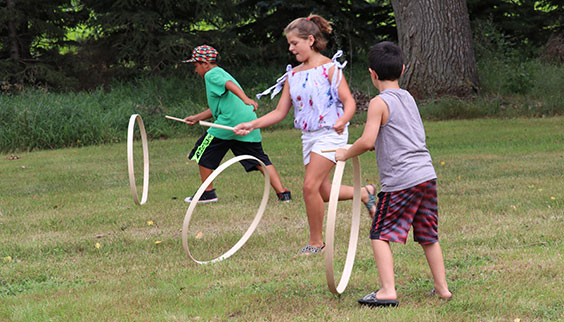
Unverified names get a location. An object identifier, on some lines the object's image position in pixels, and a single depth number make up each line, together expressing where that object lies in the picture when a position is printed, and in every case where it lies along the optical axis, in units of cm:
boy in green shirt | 1422
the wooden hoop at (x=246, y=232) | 925
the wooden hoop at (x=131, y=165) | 1323
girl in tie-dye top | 990
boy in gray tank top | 755
